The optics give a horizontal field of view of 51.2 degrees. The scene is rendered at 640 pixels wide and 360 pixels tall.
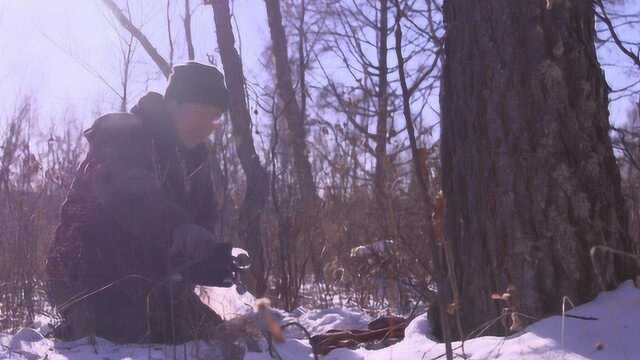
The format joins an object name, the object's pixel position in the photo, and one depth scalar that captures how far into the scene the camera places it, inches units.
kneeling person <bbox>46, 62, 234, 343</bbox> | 95.4
